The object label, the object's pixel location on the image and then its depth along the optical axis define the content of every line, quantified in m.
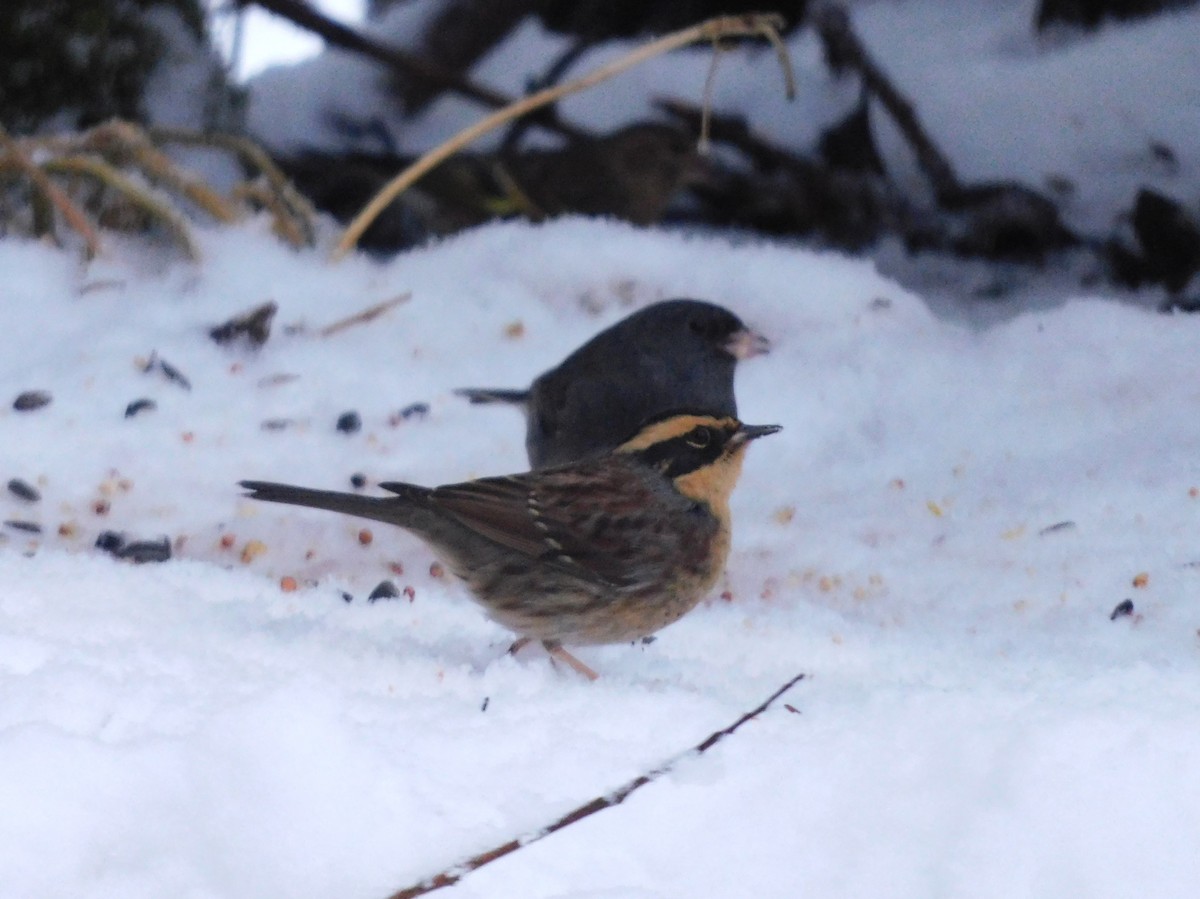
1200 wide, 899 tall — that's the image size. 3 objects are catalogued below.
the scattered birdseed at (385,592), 7.35
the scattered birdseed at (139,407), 9.19
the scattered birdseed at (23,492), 8.23
